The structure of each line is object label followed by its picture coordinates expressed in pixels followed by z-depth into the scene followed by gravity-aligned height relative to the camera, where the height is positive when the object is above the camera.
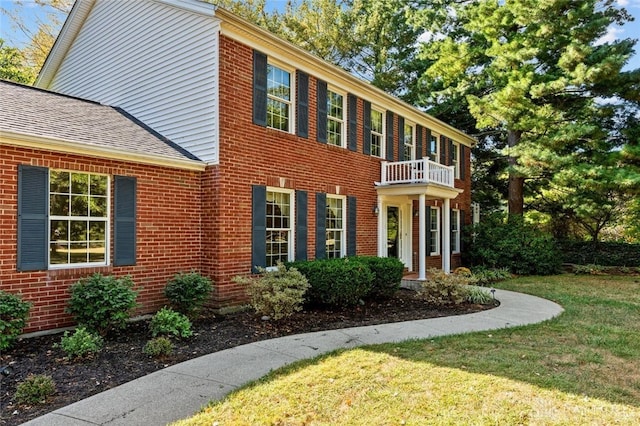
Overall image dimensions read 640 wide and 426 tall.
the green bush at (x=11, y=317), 5.49 -1.21
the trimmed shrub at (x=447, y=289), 9.80 -1.45
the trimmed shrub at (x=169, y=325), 6.28 -1.47
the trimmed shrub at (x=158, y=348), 5.47 -1.57
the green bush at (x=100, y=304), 6.31 -1.15
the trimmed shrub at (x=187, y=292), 7.59 -1.17
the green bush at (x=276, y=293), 7.37 -1.16
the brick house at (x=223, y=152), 7.86 +1.78
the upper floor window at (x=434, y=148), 16.30 +3.08
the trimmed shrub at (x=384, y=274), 9.96 -1.13
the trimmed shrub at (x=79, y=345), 5.32 -1.49
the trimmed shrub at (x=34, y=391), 4.11 -1.61
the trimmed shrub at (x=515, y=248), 16.59 -0.86
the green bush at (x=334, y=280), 8.58 -1.10
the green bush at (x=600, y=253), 18.08 -1.16
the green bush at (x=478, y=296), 10.02 -1.66
